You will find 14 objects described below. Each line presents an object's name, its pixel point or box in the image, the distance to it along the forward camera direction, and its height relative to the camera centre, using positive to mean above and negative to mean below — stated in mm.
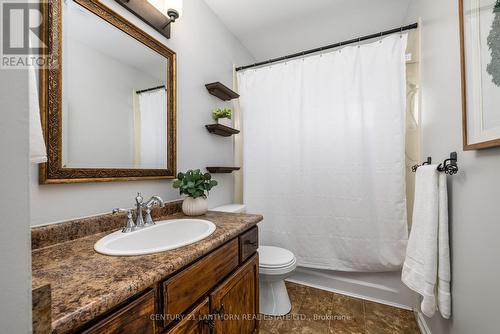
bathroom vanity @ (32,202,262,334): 501 -313
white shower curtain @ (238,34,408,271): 1579 +99
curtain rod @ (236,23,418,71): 1506 +973
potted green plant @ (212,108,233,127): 1758 +443
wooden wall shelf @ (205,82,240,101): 1681 +646
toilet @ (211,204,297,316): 1497 -779
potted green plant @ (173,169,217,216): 1291 -123
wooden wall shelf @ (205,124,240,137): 1687 +323
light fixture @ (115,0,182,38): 1157 +902
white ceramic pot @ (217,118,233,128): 1772 +398
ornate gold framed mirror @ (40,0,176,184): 839 +350
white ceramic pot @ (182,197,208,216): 1312 -226
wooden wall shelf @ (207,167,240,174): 1710 -4
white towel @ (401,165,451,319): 965 -393
